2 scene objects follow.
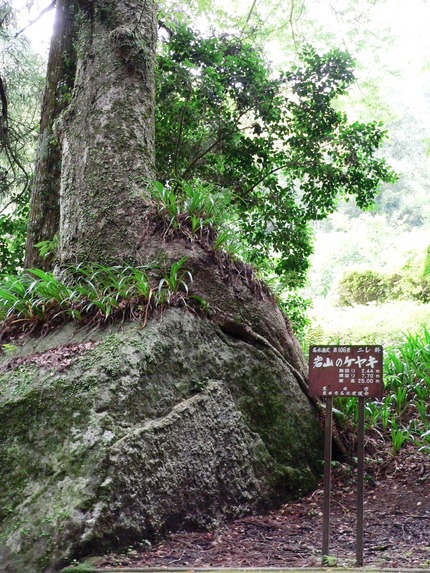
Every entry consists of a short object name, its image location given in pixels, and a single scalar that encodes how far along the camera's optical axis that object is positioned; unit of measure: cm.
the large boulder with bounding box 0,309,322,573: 330
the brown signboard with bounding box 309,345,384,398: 334
